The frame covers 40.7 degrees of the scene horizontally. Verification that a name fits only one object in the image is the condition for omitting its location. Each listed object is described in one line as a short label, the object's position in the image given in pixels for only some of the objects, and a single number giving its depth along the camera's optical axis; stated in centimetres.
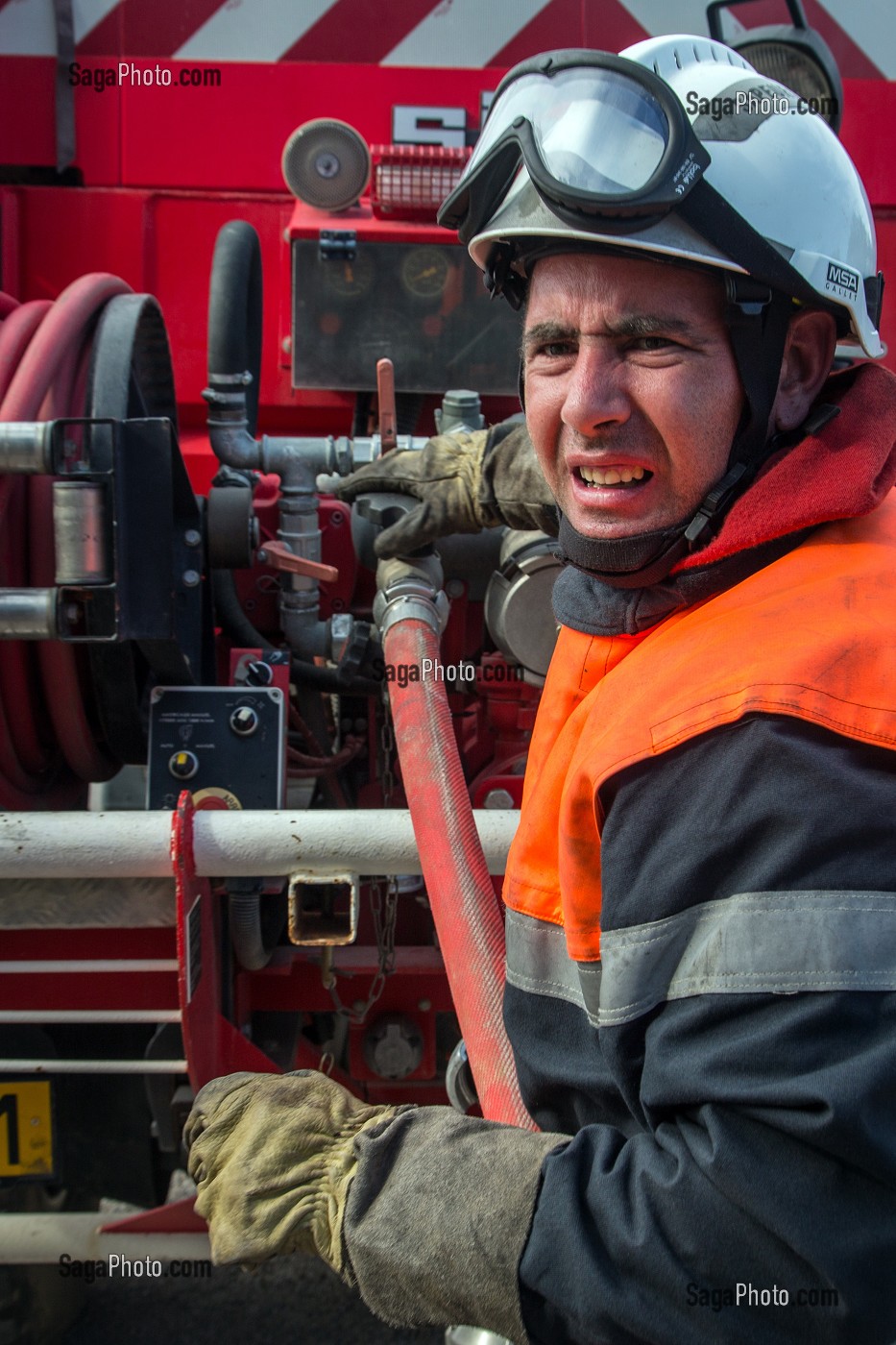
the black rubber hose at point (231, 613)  258
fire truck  192
